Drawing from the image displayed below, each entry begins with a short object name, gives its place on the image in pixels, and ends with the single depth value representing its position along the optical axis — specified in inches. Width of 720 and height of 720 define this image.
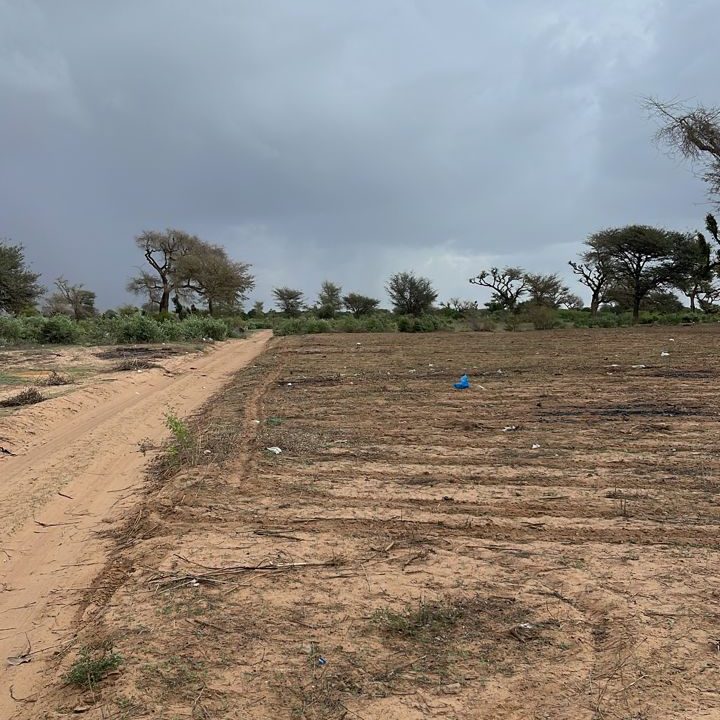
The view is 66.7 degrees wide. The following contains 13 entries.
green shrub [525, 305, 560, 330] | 1320.1
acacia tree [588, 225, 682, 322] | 1380.4
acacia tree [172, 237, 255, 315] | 1608.0
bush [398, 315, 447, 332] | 1350.9
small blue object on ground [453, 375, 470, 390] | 391.2
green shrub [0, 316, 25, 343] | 757.9
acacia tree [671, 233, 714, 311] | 1321.4
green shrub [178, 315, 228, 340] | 952.1
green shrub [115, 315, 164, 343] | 831.7
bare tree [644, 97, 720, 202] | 791.7
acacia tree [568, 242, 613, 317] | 1477.6
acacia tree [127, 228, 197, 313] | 1654.0
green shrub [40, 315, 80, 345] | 785.6
